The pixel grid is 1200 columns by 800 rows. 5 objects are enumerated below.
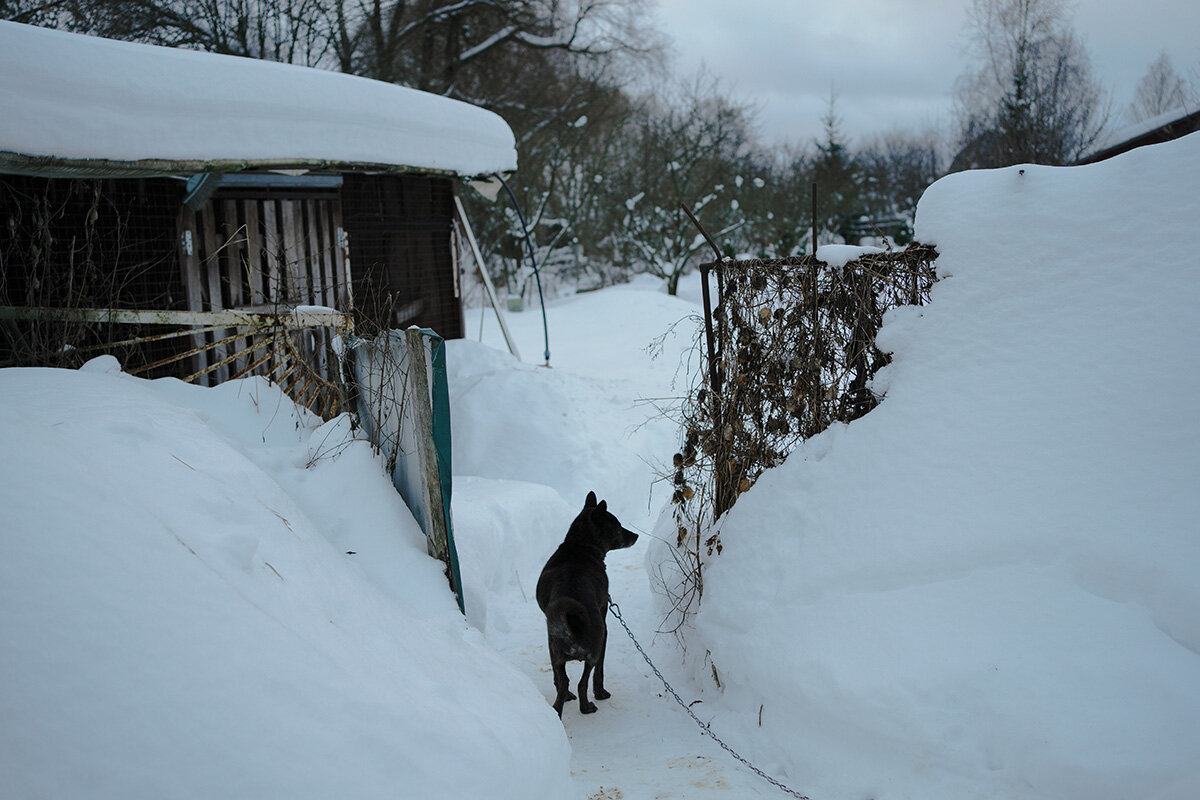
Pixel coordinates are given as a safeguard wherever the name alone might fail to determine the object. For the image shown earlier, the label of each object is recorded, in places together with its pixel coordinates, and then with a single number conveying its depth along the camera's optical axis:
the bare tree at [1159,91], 22.61
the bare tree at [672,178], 24.02
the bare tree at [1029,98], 16.12
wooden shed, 5.09
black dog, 4.38
